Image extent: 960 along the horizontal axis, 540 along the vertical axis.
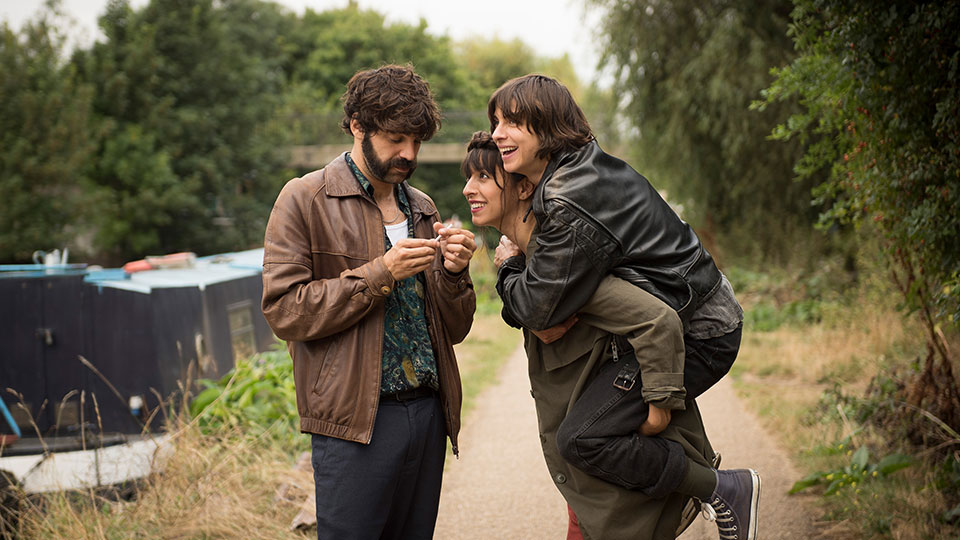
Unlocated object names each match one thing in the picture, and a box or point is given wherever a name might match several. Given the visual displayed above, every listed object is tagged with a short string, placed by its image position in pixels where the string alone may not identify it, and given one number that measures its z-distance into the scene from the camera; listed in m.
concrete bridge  23.05
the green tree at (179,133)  19.34
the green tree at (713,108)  10.95
